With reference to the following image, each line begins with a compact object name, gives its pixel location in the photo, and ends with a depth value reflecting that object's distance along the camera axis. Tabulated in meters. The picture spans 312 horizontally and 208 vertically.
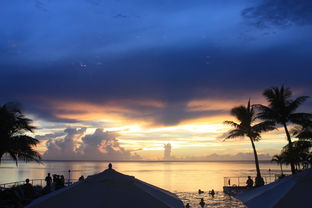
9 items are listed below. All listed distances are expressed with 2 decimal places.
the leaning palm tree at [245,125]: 37.25
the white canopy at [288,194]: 8.61
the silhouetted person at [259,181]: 30.67
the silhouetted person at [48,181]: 21.21
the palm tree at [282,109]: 31.19
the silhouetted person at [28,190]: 19.19
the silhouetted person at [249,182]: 31.53
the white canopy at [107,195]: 8.07
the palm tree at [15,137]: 23.44
